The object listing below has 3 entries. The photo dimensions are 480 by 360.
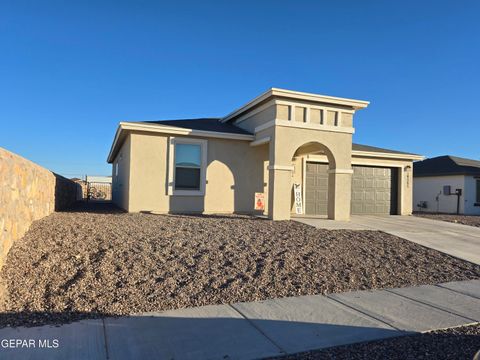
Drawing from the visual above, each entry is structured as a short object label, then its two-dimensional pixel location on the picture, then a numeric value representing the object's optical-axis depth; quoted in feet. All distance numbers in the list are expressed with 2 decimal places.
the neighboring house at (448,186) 78.69
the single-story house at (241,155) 41.78
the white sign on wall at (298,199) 51.93
